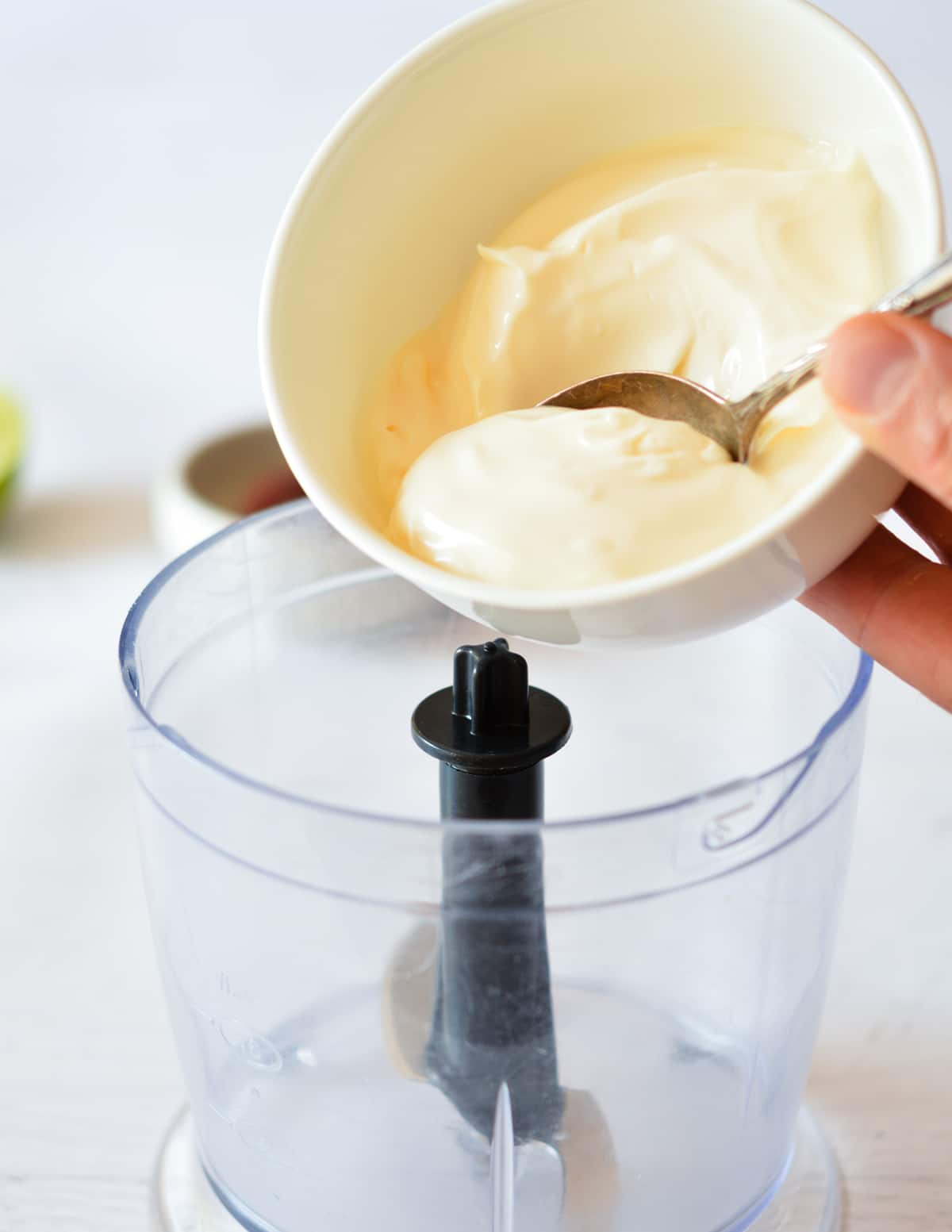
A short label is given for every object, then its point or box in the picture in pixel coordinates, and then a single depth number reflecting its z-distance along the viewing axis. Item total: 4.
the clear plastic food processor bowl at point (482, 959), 0.40
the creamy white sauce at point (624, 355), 0.41
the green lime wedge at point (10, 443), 0.96
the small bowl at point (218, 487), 0.85
